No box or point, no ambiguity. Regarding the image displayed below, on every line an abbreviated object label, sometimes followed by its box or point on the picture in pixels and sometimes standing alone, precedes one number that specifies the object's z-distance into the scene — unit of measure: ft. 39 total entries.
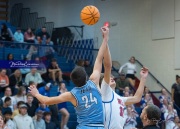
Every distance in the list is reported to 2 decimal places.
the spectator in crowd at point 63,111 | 51.60
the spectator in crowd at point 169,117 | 56.79
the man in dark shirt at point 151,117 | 17.99
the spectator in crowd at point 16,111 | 45.27
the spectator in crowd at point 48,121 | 47.52
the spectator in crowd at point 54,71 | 58.44
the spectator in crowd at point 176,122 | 56.51
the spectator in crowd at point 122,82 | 61.82
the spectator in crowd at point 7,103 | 45.88
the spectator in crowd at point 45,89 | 52.25
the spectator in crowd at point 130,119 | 52.49
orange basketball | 28.07
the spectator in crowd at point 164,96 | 60.82
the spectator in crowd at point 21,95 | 48.35
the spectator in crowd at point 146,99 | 58.84
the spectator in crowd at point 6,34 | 66.90
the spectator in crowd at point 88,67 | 63.21
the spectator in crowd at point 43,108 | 48.69
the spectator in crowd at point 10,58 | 55.72
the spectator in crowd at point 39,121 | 46.21
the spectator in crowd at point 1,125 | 34.22
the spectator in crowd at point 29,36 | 68.03
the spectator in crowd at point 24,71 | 57.19
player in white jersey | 21.71
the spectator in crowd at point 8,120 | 42.97
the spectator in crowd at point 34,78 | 54.61
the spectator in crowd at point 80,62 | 62.07
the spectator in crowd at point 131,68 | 66.33
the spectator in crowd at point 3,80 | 51.26
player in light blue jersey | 18.72
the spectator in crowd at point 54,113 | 50.80
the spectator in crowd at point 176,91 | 61.41
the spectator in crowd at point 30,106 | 47.96
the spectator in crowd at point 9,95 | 47.11
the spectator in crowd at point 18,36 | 67.10
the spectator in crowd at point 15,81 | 52.11
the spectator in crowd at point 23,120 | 43.83
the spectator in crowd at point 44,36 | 69.51
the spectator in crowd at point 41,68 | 58.65
